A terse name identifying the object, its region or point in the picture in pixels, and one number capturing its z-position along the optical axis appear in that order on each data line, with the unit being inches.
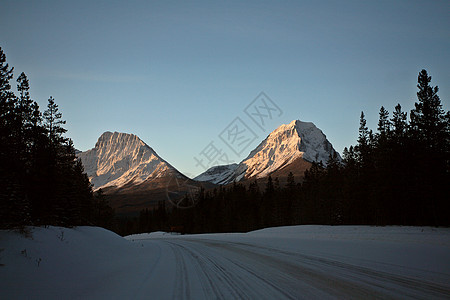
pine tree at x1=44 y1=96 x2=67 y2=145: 1123.3
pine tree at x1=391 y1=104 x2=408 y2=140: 1350.4
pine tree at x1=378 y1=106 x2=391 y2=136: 1572.3
